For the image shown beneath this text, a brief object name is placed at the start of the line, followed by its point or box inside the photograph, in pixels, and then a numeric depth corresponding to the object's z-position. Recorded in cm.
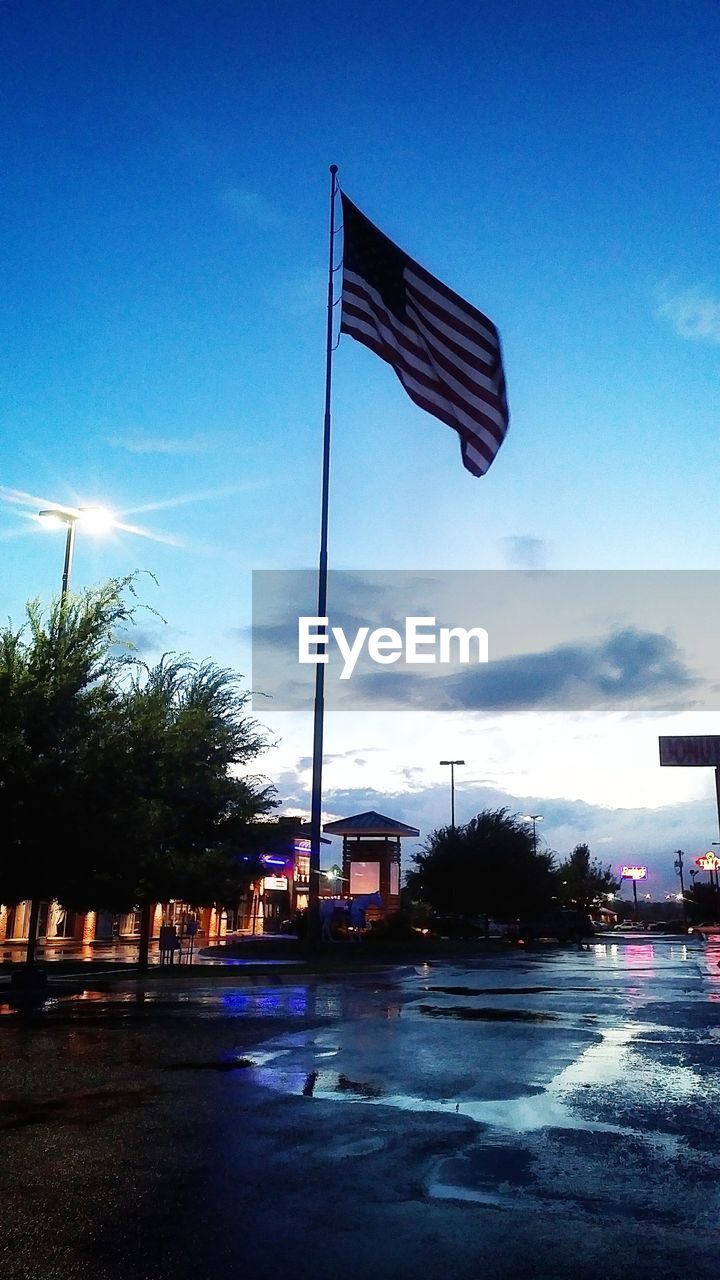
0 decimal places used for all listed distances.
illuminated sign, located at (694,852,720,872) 9662
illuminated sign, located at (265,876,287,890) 7544
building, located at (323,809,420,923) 5178
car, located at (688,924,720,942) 6394
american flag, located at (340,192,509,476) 1956
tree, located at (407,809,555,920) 5409
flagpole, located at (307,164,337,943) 2338
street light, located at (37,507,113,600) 2428
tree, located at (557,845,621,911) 9481
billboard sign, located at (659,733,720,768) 7694
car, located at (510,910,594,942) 5031
